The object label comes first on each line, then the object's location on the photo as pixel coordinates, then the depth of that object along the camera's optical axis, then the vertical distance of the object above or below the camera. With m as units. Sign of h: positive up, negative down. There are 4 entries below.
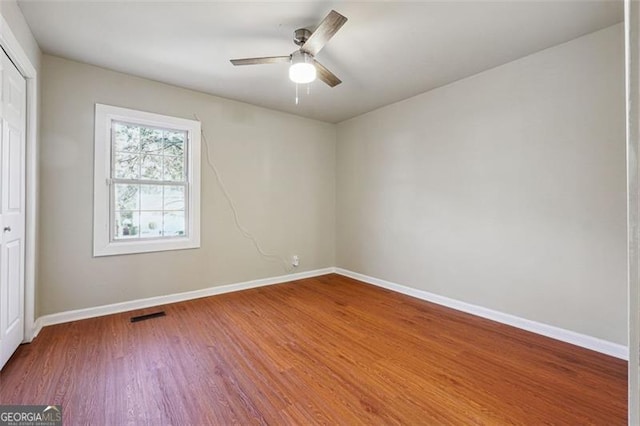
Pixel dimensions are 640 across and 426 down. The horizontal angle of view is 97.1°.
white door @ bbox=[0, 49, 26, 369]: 1.91 +0.05
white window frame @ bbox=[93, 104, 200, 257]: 2.94 +0.34
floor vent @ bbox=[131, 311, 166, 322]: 2.87 -1.07
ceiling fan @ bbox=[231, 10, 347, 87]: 2.11 +1.26
